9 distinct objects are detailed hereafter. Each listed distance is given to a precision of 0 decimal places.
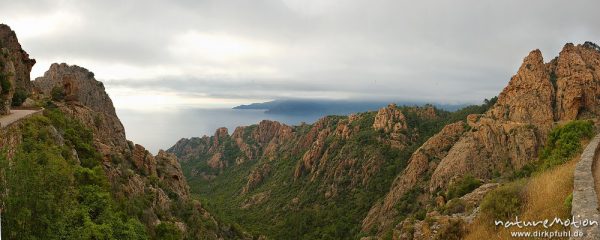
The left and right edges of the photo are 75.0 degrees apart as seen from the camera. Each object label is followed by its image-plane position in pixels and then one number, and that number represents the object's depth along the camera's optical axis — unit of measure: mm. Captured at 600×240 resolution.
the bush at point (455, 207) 23922
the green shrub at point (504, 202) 16094
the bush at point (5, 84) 30562
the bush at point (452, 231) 18266
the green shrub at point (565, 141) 26977
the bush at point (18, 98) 36781
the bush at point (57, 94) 43741
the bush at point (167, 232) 29011
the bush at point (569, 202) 13843
